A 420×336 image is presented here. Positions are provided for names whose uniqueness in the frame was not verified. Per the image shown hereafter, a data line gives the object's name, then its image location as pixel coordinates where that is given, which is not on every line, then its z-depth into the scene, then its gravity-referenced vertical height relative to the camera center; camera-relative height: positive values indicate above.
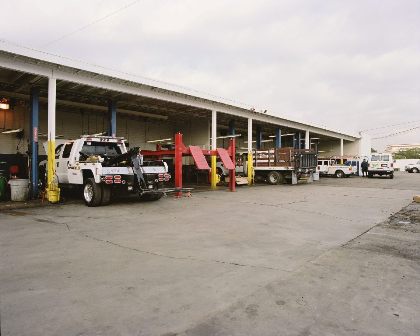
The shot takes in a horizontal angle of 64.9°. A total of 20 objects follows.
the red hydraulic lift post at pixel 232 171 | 16.41 -0.17
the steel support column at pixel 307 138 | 29.89 +2.71
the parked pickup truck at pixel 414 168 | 47.78 -0.05
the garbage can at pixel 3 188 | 11.58 -0.71
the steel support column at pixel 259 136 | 28.00 +2.72
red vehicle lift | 13.56 +0.61
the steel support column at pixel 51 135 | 11.57 +1.18
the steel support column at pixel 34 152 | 12.14 +0.58
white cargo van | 29.41 +0.33
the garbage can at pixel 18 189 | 11.41 -0.75
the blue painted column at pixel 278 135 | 27.24 +2.68
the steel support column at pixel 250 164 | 21.73 +0.24
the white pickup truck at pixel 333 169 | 31.45 -0.13
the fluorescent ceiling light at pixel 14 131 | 17.52 +1.95
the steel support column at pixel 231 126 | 23.95 +3.04
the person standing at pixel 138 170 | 10.53 -0.08
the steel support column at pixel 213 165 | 18.17 +0.15
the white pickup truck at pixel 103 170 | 10.09 -0.08
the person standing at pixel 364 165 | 31.88 +0.21
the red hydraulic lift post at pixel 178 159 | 13.46 +0.36
